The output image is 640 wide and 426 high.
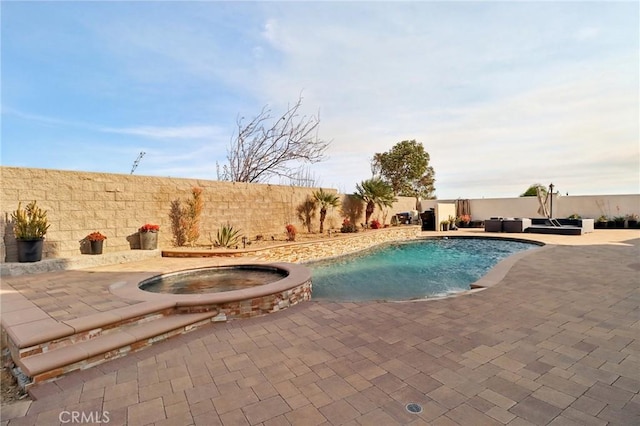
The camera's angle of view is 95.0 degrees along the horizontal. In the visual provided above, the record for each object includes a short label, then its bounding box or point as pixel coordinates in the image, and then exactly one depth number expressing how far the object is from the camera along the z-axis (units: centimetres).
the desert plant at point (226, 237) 973
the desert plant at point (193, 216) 934
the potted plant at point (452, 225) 1792
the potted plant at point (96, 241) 721
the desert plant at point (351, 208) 1527
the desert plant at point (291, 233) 1131
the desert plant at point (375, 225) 1566
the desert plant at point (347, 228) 1395
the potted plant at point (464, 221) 1917
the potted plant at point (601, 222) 1602
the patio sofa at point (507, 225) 1517
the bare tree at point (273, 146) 1516
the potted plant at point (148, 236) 804
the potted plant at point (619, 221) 1558
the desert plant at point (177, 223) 902
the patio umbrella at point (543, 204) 1703
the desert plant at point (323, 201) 1354
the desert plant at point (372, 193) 1536
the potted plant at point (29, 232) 604
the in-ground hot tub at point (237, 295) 399
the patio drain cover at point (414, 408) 215
